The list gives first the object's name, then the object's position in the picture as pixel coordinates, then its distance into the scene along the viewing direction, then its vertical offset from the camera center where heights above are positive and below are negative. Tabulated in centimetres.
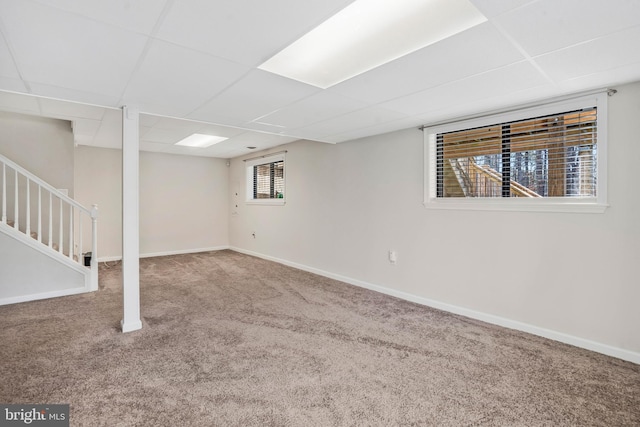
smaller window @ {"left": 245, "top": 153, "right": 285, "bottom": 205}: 631 +67
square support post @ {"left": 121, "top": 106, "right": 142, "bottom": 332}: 298 -6
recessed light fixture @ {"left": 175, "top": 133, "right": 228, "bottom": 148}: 509 +120
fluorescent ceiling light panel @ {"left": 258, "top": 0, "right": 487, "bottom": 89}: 165 +105
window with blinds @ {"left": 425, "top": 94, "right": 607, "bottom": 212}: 266 +50
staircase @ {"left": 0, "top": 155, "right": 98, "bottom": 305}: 372 -58
